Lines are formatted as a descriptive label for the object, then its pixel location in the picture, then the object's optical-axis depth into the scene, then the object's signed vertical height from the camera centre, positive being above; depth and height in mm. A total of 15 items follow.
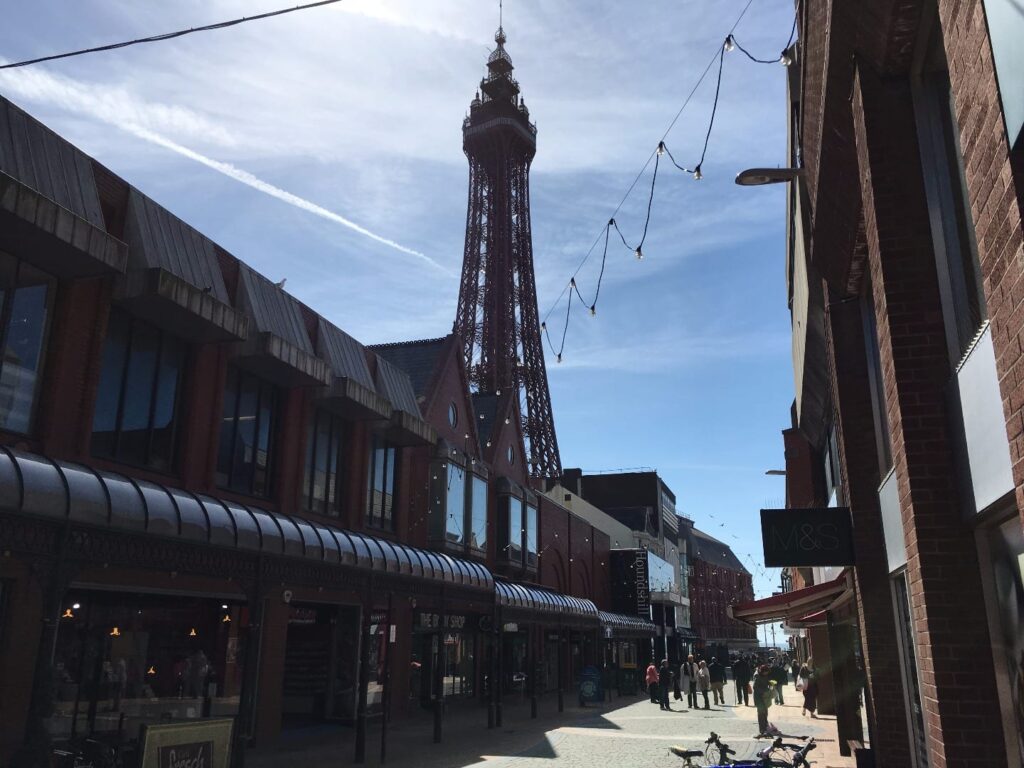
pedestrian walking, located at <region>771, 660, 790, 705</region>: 23781 -1063
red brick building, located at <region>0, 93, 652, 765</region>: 10766 +2687
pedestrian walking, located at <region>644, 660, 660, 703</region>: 27281 -1420
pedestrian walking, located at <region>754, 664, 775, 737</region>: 18719 -1235
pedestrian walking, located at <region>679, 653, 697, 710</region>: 27438 -1322
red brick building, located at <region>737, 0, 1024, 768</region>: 3145 +1705
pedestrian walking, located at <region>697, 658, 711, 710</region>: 27233 -1348
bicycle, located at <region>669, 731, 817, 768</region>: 9538 -1412
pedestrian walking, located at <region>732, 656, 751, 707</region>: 29781 -1402
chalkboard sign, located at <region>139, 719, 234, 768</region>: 8484 -1153
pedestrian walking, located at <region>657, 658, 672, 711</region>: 26138 -1461
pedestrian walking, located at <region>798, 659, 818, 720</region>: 24812 -1566
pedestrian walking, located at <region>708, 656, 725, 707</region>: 28844 -1348
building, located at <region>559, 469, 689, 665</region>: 56688 +9349
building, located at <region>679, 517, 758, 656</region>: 89625 +5069
